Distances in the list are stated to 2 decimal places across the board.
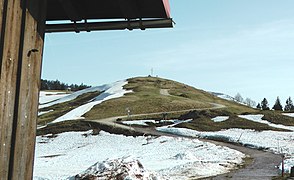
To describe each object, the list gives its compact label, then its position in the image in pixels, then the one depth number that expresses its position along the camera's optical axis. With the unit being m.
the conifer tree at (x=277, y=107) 95.91
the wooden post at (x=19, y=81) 3.08
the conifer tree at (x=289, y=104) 132.73
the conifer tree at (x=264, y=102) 116.79
